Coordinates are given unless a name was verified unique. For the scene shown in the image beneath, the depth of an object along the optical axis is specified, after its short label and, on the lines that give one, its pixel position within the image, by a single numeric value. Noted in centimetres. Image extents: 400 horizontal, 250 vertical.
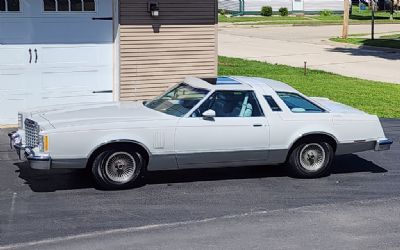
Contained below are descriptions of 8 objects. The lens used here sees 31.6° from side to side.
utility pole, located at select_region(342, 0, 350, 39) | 3416
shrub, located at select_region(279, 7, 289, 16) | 5494
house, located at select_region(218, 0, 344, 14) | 5512
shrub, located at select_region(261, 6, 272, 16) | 5406
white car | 823
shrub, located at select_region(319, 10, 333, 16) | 5622
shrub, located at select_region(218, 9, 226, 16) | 5553
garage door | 1241
